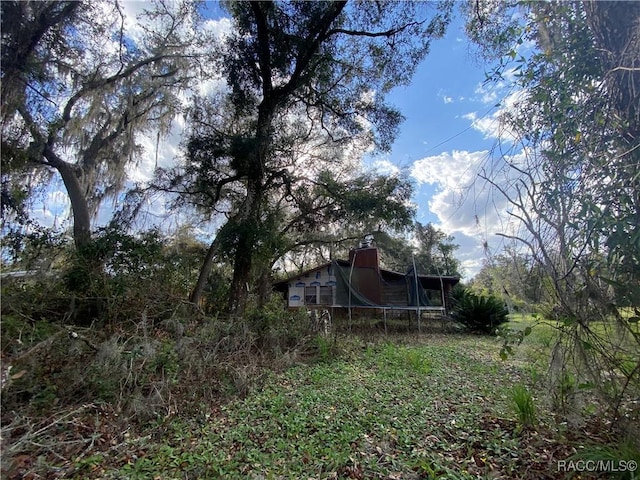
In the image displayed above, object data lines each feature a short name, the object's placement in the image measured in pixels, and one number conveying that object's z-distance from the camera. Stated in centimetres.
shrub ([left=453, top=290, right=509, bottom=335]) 880
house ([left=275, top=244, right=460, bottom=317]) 845
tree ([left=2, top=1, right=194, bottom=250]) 357
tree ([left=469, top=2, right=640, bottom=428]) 180
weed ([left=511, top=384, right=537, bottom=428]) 235
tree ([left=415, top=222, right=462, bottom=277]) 2081
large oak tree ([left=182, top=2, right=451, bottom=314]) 588
